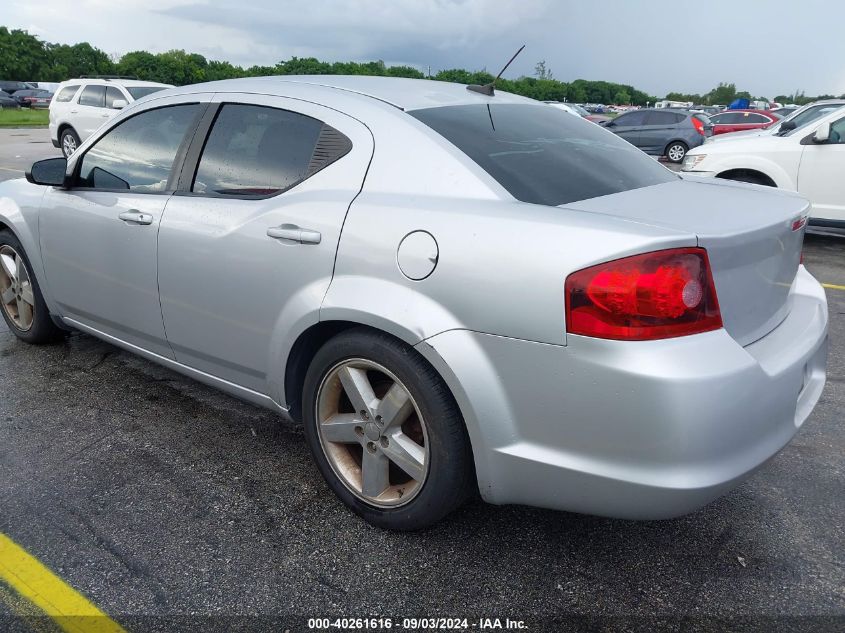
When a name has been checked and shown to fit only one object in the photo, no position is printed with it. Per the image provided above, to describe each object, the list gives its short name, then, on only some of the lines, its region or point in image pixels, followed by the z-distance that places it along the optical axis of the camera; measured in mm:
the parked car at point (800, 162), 7469
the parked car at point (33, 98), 49775
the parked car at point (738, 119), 21486
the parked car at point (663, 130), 18984
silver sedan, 1947
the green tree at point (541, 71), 62956
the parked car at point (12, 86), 60725
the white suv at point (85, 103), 14586
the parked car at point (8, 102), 48594
